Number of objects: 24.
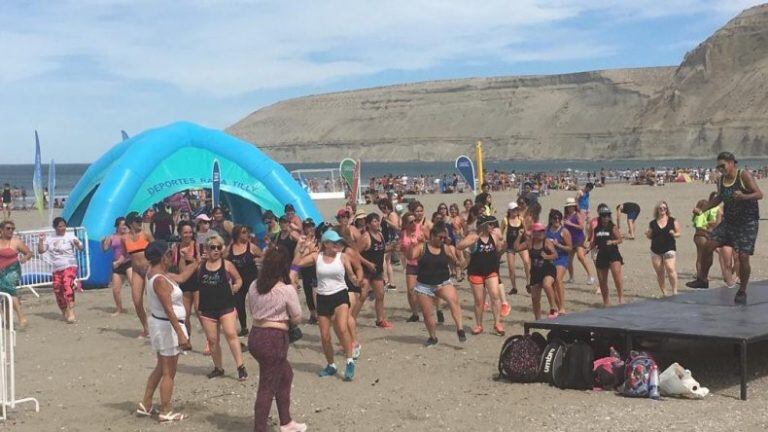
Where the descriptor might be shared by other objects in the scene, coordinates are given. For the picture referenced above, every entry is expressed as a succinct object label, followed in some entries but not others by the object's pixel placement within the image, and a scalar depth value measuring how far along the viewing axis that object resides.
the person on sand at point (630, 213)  17.22
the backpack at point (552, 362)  7.80
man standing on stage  8.59
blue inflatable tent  15.10
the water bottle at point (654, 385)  7.27
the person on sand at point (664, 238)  11.77
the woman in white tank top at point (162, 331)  6.89
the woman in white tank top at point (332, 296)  8.24
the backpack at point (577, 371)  7.68
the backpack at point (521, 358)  7.96
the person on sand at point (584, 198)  18.86
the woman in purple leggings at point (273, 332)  6.27
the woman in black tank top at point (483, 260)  9.99
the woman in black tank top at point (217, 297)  8.21
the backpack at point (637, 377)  7.33
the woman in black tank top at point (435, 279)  9.55
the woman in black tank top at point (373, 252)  10.30
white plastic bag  7.26
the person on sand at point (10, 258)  10.98
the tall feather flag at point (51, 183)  18.52
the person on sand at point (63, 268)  12.00
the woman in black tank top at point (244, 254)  9.66
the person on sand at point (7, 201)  31.86
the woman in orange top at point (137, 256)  10.66
